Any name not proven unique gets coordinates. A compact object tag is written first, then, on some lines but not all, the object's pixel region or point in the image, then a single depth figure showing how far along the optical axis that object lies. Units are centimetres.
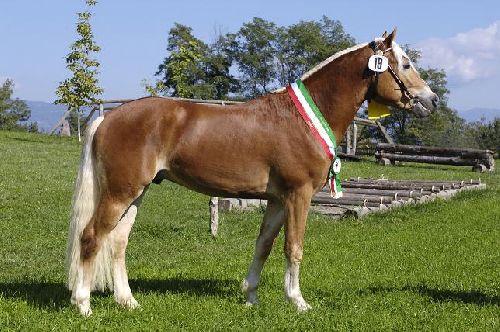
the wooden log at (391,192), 1692
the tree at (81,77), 3247
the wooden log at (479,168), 3012
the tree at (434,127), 6392
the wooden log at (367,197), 1591
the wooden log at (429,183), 1919
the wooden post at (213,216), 1187
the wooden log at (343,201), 1569
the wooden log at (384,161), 3209
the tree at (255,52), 7788
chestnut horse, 639
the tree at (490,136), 5975
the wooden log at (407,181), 1998
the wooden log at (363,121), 3461
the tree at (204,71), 6669
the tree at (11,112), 8056
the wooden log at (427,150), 3120
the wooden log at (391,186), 1828
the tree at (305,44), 7712
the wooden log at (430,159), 3106
